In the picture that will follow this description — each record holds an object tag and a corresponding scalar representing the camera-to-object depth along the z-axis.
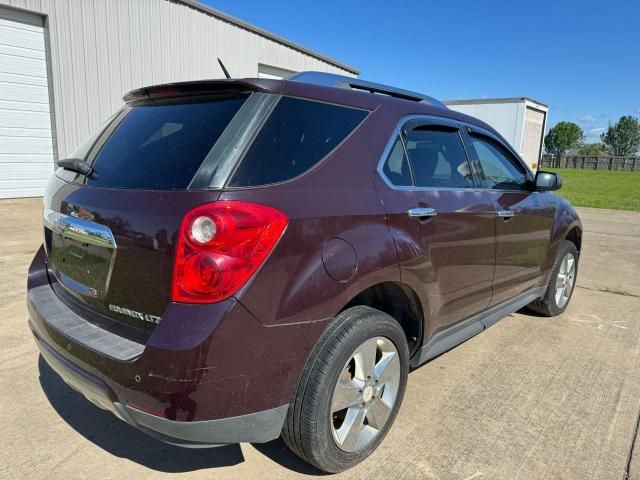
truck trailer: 15.29
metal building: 9.67
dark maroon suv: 1.77
